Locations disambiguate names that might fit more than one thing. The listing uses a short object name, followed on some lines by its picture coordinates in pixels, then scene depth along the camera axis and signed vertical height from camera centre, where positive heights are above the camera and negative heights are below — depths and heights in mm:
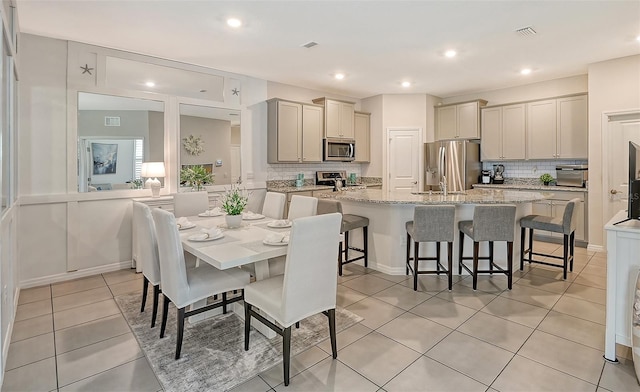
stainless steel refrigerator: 6180 +507
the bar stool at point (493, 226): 3363 -357
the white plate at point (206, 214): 3514 -235
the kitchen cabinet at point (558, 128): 5254 +999
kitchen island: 3852 -333
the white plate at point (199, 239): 2482 -340
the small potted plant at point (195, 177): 4910 +228
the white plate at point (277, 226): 2952 -299
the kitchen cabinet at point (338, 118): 6277 +1400
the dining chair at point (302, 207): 3338 -153
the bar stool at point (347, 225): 3873 -398
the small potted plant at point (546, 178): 5668 +203
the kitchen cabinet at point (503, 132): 5901 +1047
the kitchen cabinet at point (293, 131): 5645 +1043
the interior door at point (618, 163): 4602 +373
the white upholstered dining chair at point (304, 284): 1987 -587
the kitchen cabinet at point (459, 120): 6366 +1369
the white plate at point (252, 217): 3402 -254
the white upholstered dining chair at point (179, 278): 2268 -627
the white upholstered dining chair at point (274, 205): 3740 -154
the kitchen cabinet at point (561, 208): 5109 -289
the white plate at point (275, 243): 2346 -357
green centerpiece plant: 2973 -159
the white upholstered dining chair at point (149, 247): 2635 -436
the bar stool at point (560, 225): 3697 -389
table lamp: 4445 +255
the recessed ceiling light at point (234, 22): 3420 +1739
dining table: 2150 -374
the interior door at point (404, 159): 6824 +652
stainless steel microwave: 6340 +809
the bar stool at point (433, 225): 3409 -348
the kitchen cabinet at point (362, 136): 6898 +1145
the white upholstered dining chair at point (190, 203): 3852 -129
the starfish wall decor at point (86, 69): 4027 +1477
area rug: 2094 -1118
